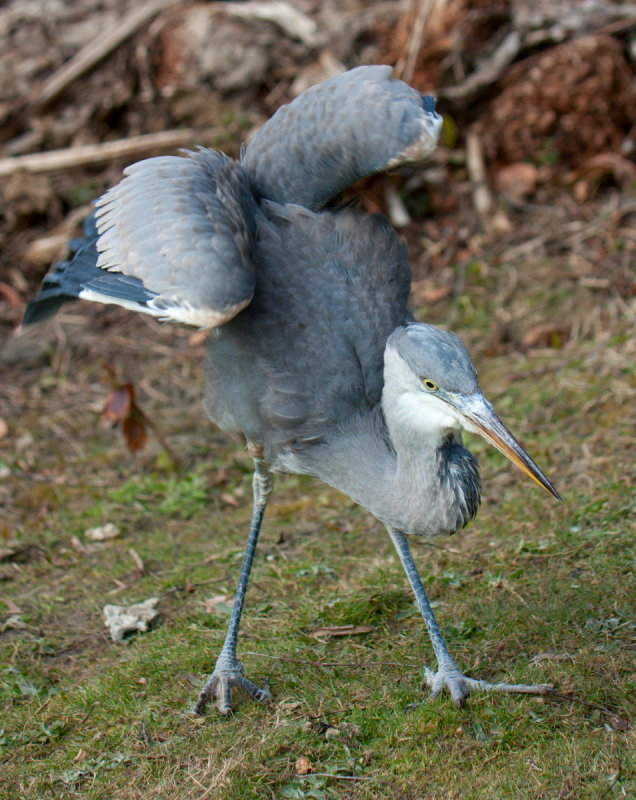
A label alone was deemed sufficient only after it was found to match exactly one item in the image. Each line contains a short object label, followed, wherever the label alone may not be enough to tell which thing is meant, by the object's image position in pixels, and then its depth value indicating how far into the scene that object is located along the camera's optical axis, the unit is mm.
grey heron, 3877
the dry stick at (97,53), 8852
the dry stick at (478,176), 8828
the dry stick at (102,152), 8750
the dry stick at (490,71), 8586
